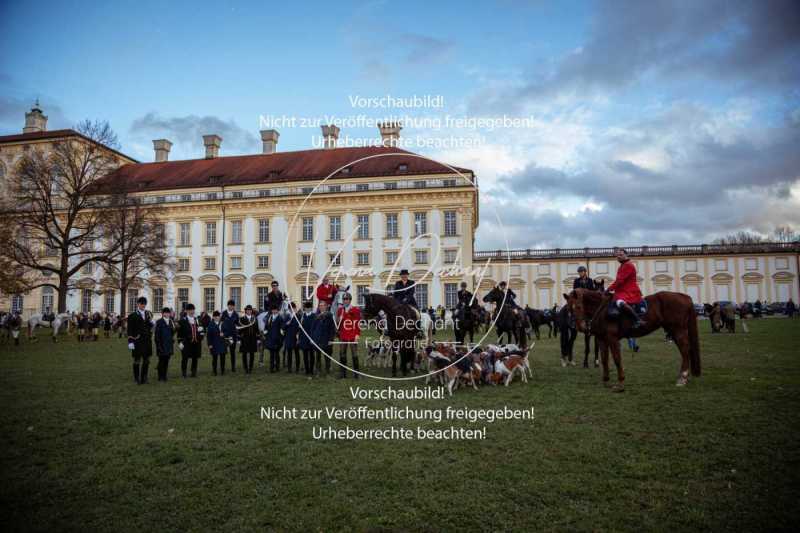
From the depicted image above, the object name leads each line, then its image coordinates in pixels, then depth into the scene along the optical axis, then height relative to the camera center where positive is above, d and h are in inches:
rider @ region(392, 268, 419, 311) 496.4 +11.7
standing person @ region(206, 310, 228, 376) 572.1 -42.7
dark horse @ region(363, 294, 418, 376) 475.2 -12.9
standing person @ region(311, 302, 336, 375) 507.8 -25.3
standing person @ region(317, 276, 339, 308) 510.6 +13.1
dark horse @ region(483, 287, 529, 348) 617.8 -21.4
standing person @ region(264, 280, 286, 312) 594.5 +8.8
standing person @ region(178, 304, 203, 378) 541.6 -34.1
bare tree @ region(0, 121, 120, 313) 1197.1 +284.7
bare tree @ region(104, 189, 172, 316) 1321.4 +190.7
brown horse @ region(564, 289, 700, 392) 408.9 -17.5
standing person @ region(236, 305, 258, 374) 584.7 -37.0
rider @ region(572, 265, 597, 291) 516.3 +20.4
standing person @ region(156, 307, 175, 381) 511.5 -34.5
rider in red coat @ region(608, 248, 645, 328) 405.4 +8.9
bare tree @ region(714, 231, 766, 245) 3205.5 +401.8
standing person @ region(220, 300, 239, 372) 586.2 -22.9
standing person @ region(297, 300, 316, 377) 528.4 -37.9
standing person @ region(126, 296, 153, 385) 483.5 -29.5
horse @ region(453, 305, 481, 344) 603.4 -22.5
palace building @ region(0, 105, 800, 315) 1829.5 +338.4
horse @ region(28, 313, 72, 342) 1141.7 -32.4
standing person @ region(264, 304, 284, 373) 578.9 -32.4
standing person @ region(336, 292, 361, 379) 497.0 -19.3
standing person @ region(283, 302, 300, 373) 556.1 -34.9
